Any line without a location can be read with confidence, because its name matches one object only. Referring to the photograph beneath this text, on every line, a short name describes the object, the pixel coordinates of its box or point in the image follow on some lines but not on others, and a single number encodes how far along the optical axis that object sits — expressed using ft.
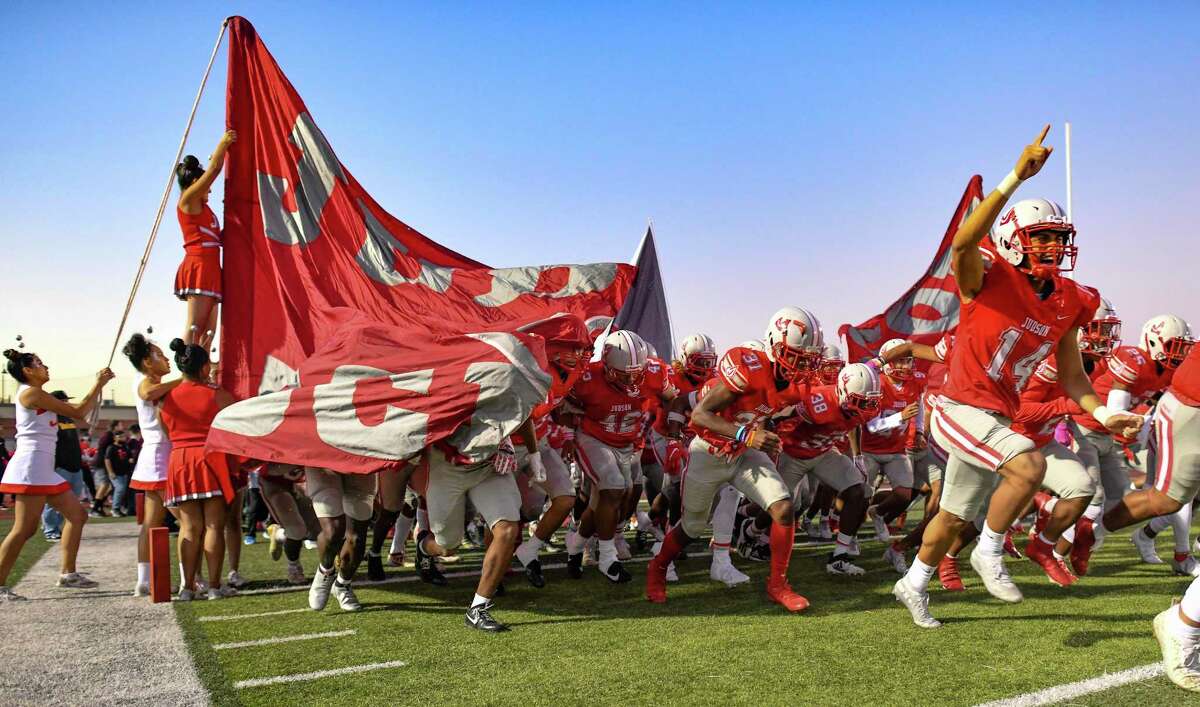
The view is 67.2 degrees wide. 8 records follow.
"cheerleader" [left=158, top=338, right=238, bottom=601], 24.32
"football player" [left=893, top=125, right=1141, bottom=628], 16.87
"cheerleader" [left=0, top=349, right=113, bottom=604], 25.48
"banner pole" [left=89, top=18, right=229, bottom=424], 27.04
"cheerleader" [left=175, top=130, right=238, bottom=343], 27.68
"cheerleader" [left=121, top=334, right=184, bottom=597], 25.59
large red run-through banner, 27.25
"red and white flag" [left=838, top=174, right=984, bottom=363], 46.85
